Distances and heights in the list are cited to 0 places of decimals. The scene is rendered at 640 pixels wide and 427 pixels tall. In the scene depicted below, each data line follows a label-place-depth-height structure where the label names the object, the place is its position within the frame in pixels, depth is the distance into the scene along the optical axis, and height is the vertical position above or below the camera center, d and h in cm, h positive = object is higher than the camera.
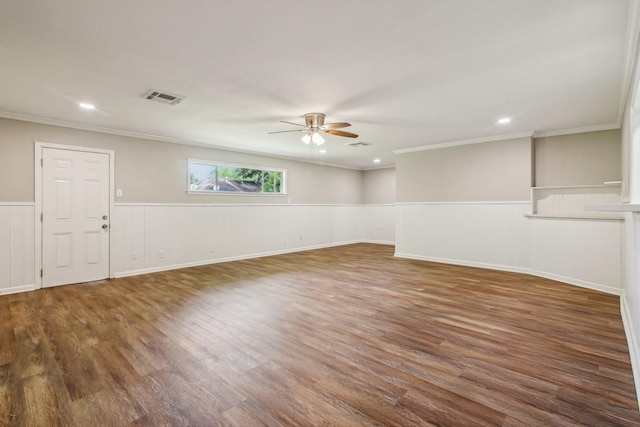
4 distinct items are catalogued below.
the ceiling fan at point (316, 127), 422 +122
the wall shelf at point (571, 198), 489 +25
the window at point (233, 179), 634 +78
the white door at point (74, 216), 456 -6
